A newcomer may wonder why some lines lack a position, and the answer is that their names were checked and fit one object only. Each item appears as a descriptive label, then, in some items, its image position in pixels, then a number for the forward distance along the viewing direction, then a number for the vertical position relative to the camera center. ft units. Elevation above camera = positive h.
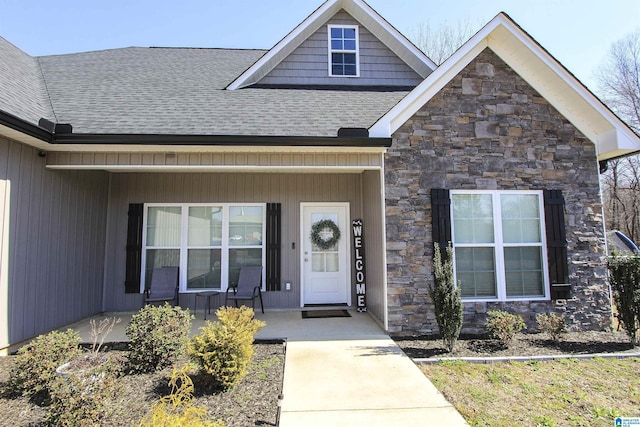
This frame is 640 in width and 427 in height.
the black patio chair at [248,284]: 20.12 -2.25
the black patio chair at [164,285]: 19.75 -2.25
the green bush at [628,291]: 14.44 -1.96
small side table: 19.15 -3.01
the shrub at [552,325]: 14.99 -3.54
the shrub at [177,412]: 6.30 -3.39
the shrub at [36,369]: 10.08 -3.64
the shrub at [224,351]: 10.35 -3.25
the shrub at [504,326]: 14.42 -3.45
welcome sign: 20.74 -1.17
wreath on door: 21.72 +0.79
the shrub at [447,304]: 13.70 -2.35
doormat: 19.44 -3.94
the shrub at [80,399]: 8.06 -3.70
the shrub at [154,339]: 11.75 -3.23
